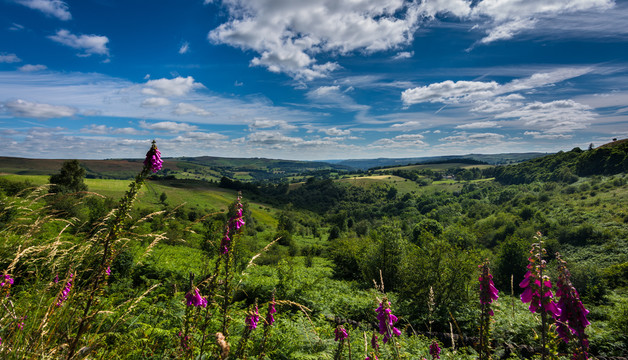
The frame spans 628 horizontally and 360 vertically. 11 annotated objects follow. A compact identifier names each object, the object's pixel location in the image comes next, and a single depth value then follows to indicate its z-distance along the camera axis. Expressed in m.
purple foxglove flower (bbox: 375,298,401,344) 2.86
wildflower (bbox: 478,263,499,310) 3.15
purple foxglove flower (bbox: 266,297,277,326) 3.48
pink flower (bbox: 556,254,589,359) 2.30
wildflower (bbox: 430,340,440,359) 3.44
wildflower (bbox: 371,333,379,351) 3.35
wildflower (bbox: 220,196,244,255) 2.80
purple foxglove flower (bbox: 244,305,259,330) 2.60
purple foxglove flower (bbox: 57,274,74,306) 2.70
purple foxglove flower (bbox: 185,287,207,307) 2.71
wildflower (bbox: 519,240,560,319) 2.57
